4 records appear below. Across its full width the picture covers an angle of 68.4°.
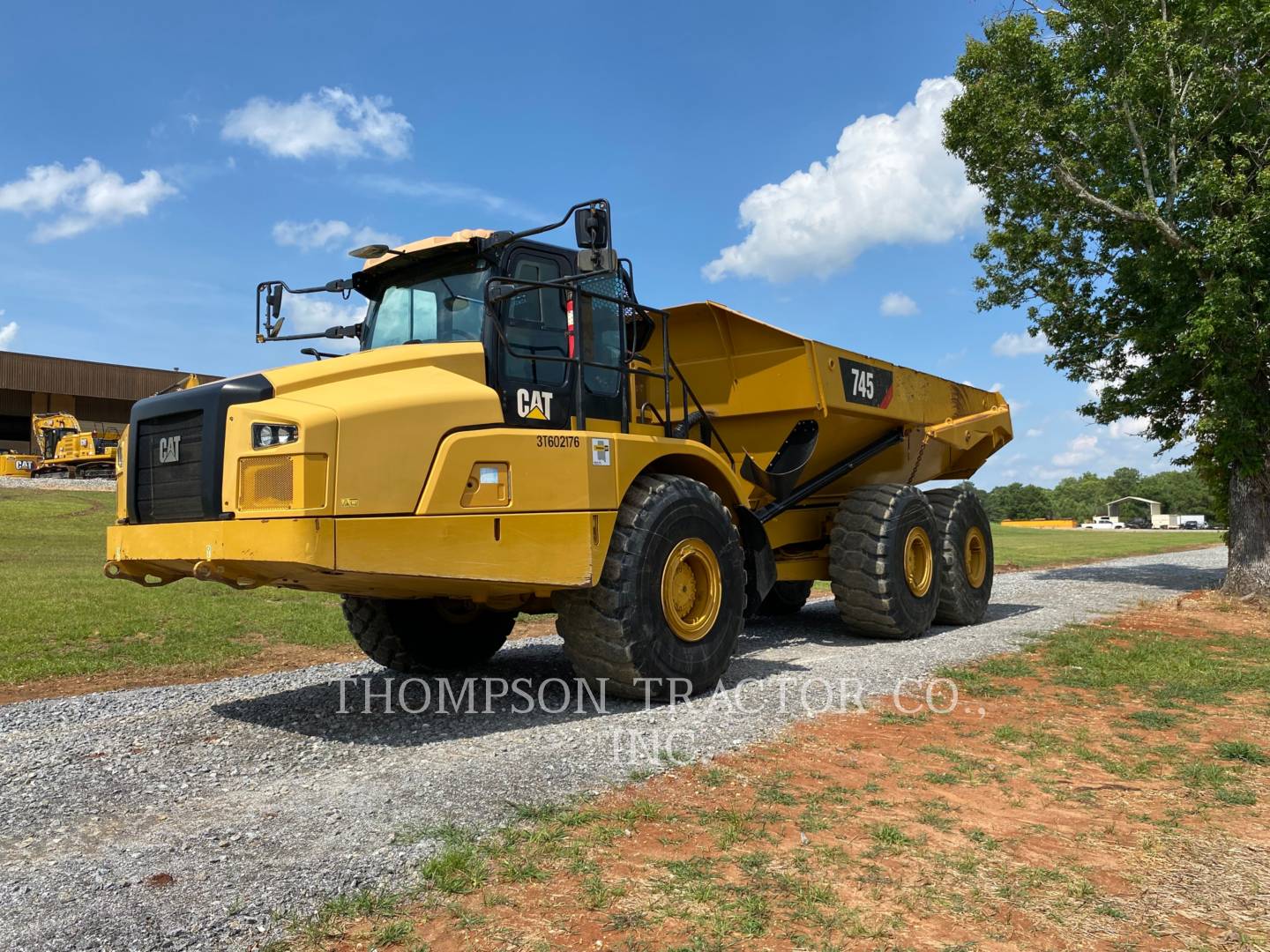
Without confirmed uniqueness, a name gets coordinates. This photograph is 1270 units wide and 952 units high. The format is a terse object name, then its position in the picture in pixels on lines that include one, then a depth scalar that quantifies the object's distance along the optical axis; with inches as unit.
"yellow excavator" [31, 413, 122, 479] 1704.0
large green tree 498.6
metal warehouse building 1825.8
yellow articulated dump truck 198.2
